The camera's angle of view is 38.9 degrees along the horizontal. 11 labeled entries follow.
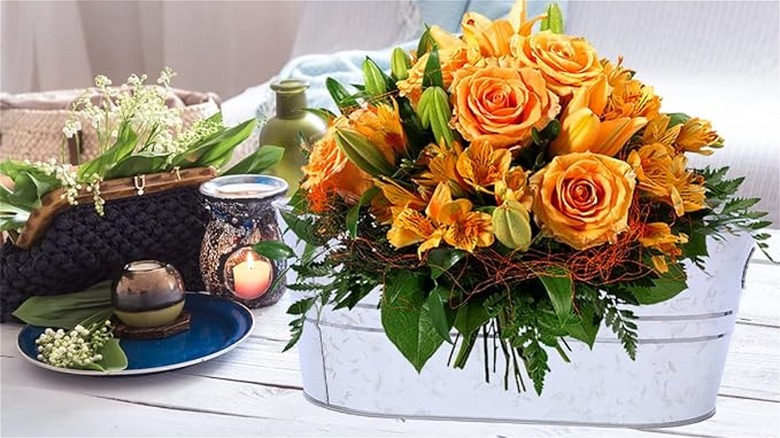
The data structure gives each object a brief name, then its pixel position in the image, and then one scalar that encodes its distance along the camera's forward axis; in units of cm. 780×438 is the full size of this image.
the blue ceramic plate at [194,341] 107
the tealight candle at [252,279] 122
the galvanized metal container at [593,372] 89
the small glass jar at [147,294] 111
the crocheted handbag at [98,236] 117
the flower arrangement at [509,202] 79
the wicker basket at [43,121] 214
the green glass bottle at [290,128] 136
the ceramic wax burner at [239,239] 120
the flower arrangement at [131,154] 117
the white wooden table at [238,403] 94
